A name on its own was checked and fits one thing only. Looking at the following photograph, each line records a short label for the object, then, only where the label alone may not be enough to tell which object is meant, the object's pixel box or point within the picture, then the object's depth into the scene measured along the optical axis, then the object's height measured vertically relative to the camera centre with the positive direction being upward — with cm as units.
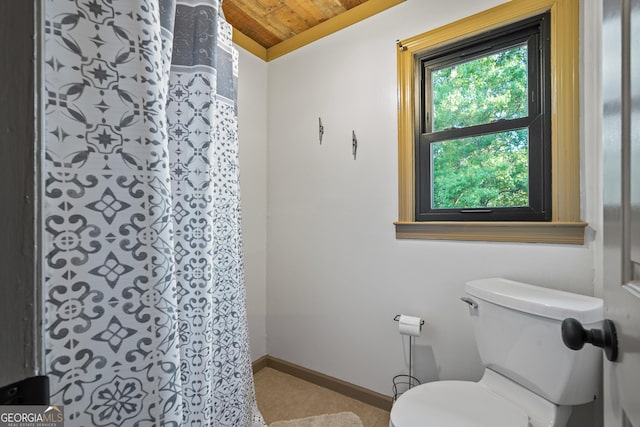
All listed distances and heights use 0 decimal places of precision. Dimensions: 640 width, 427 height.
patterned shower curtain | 41 -1
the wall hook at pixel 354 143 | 173 +45
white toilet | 94 -59
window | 117 +41
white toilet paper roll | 140 -59
